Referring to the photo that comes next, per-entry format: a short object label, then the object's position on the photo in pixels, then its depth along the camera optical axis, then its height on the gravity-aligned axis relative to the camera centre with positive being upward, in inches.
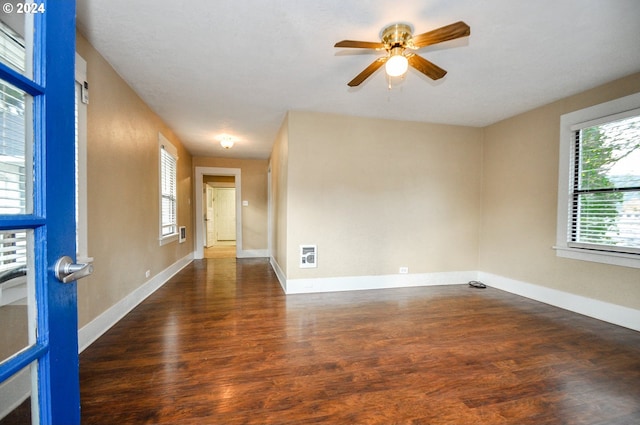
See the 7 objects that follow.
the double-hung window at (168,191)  152.2 +9.1
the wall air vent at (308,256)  136.4 -26.7
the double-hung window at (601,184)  98.8 +11.0
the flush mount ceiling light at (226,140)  174.7 +45.2
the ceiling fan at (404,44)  65.4 +45.4
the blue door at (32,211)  23.3 -0.7
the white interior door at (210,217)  322.3 -15.7
